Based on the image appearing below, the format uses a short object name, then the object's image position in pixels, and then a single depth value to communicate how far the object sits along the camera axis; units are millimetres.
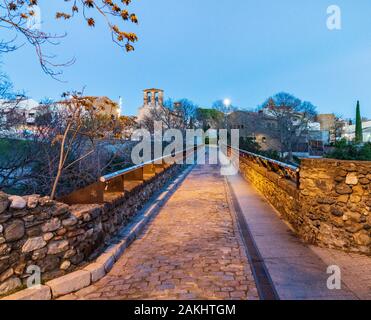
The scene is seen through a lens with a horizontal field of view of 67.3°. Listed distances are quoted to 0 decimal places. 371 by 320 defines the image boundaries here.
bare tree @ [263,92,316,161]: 43062
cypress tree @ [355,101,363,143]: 43669
